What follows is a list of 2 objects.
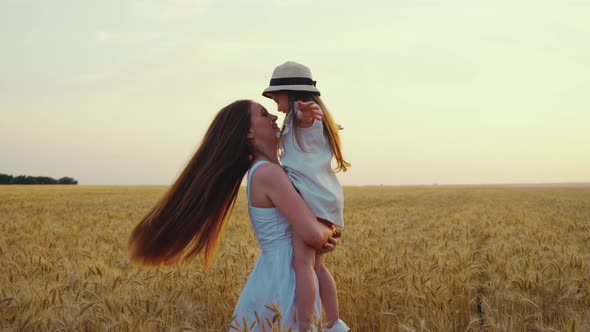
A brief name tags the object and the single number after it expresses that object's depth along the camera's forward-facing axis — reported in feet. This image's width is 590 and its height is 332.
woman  8.59
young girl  8.43
